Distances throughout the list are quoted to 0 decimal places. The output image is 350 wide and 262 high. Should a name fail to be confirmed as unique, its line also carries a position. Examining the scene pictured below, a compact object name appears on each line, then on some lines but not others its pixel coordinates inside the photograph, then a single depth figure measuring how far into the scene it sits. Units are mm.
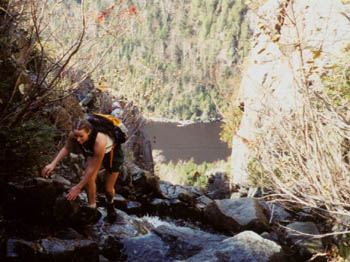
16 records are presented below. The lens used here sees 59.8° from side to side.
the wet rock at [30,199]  4121
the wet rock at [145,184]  8883
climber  3957
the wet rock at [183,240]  5113
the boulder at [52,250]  3617
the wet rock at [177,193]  9824
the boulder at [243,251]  4711
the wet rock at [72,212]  4395
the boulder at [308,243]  5297
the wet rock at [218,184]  18573
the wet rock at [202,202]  9453
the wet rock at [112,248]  4617
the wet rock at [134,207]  7645
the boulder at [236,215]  6922
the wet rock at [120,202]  7416
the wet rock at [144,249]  4718
